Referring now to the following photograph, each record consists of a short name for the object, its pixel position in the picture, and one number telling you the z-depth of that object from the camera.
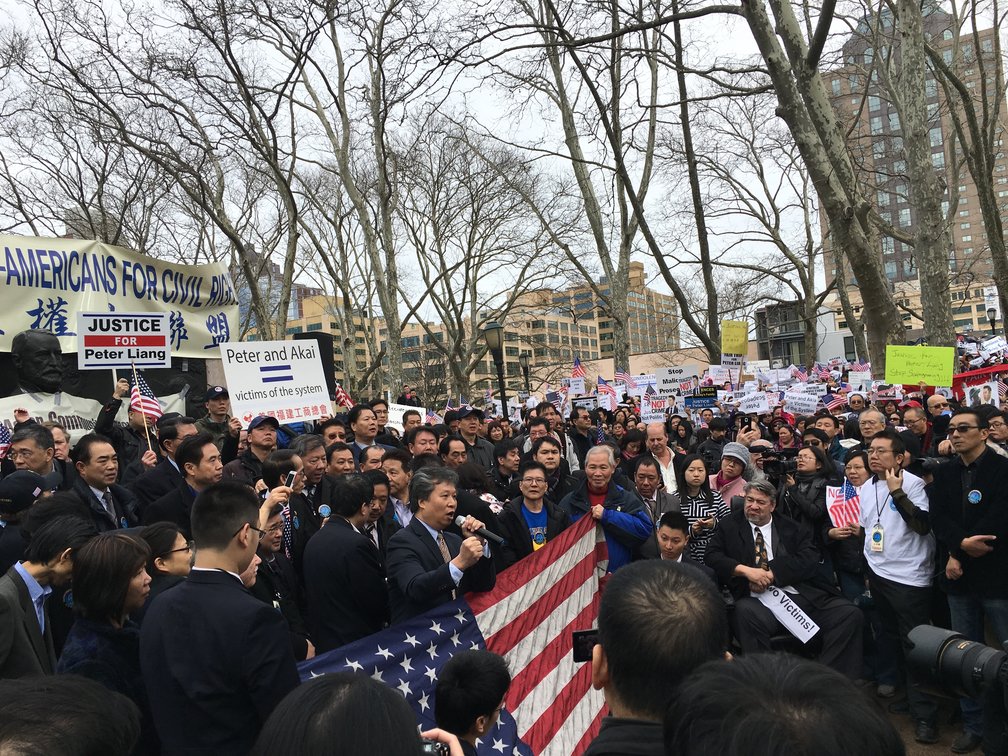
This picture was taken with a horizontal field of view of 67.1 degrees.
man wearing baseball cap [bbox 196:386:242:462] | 7.83
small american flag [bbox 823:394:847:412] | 12.75
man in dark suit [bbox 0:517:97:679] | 3.02
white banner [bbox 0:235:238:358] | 8.70
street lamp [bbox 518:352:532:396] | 26.11
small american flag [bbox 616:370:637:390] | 17.63
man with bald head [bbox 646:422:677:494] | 7.61
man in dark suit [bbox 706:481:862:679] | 4.98
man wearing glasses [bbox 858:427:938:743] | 5.14
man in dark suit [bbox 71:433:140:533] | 4.99
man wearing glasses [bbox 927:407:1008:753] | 4.65
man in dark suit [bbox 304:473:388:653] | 3.97
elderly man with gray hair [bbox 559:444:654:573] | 5.08
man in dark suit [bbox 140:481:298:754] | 2.49
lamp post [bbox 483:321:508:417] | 16.77
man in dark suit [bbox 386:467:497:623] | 3.74
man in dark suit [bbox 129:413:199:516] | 5.61
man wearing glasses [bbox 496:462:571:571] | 5.16
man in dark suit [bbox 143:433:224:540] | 4.85
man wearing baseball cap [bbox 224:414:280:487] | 6.32
